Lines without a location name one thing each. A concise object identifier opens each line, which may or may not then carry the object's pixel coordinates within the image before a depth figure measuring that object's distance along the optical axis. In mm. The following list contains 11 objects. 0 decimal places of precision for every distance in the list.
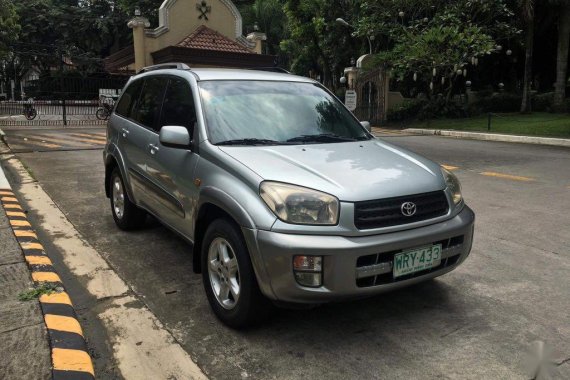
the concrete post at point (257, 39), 25659
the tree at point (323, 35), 29562
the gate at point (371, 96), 25625
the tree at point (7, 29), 22672
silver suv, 3074
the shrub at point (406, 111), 25609
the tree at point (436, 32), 22188
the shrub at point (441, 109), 25062
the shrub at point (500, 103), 27125
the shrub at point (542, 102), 26650
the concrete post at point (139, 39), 22344
